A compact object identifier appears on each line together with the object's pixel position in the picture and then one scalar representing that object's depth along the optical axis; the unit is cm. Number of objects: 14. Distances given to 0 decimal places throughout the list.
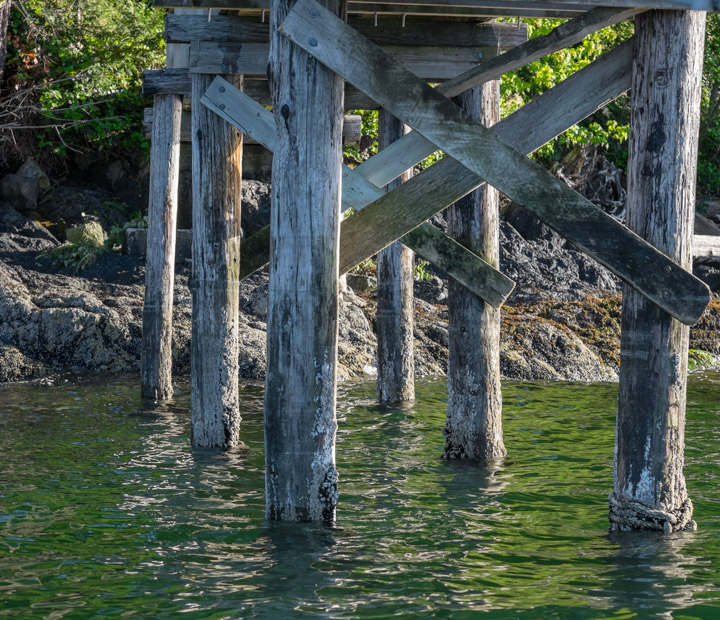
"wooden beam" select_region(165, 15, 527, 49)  1412
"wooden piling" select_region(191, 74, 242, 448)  1448
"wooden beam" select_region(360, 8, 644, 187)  1007
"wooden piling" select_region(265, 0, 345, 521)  935
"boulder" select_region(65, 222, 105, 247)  2930
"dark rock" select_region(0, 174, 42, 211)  3359
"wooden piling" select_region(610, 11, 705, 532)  938
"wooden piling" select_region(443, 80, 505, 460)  1368
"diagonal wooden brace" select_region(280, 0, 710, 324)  908
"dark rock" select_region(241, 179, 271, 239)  2999
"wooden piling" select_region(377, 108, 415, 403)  1966
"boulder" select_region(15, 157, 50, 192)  3391
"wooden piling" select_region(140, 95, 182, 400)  1998
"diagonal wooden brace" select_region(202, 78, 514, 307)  1306
